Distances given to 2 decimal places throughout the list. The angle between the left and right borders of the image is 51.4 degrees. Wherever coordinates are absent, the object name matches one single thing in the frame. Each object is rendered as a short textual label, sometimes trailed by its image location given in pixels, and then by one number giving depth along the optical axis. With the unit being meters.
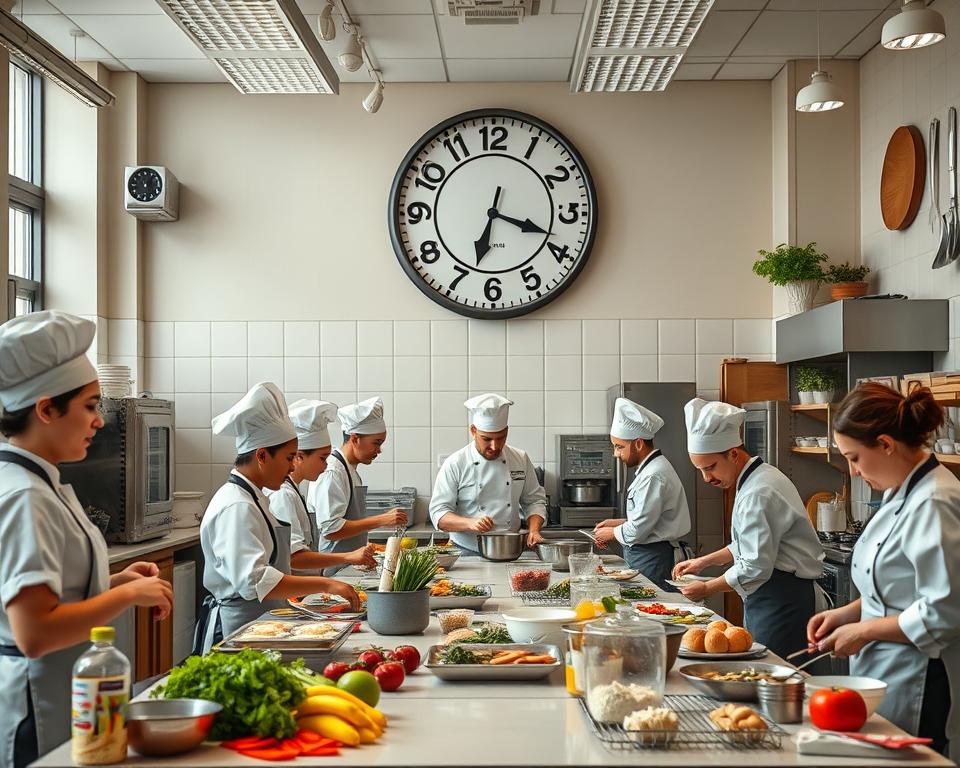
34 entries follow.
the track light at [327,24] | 4.81
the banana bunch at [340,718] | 1.88
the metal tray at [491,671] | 2.32
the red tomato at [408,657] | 2.41
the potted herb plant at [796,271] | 5.59
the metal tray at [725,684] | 2.11
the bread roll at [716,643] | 2.51
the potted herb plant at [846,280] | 5.38
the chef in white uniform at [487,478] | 5.05
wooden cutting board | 4.92
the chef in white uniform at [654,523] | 4.54
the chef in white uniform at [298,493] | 3.88
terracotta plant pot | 5.36
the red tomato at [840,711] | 1.91
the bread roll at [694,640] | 2.54
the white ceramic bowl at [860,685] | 2.01
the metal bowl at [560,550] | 4.08
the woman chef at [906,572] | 2.39
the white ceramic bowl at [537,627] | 2.57
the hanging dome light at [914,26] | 3.75
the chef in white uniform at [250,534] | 2.99
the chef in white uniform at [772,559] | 3.42
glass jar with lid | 2.02
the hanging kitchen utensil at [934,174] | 4.70
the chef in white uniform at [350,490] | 4.70
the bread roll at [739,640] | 2.52
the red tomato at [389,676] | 2.24
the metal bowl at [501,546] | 4.36
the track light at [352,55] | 5.04
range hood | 4.72
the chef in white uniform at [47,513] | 2.06
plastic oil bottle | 1.73
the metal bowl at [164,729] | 1.78
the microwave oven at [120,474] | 4.92
